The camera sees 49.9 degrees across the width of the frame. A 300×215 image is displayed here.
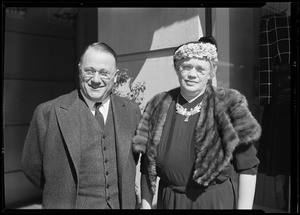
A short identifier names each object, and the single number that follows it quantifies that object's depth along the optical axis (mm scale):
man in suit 1881
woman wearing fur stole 1741
